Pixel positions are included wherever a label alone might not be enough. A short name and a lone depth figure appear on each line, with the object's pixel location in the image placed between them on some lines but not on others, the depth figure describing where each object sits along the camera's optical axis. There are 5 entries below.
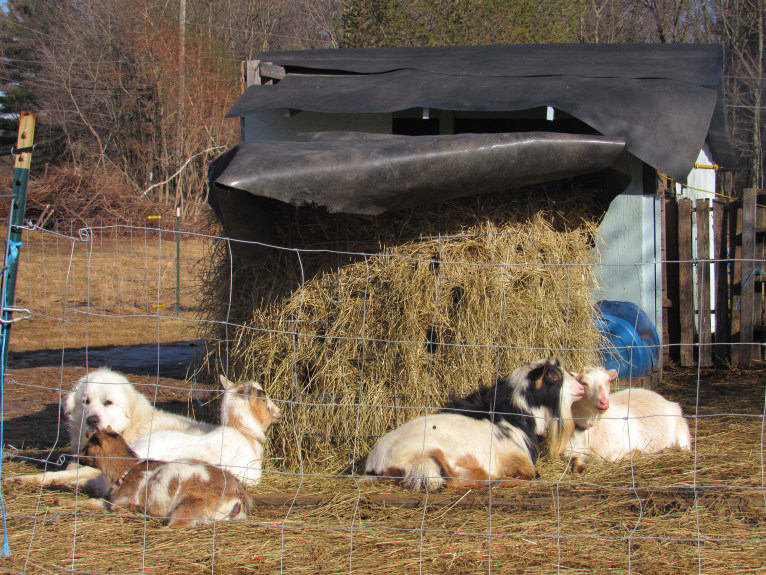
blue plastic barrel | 7.00
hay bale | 5.49
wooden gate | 9.34
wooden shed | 4.88
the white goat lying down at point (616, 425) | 5.16
